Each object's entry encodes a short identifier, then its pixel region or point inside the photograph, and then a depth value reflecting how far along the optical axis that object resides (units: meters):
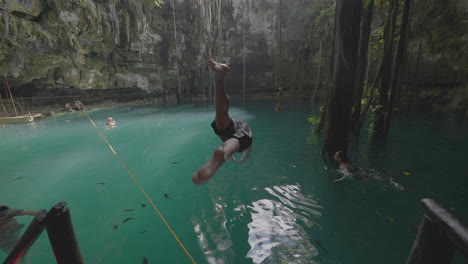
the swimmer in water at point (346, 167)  3.92
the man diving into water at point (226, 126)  1.98
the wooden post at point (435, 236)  0.95
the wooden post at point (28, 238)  1.25
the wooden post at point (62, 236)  1.44
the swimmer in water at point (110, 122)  10.79
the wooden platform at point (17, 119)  12.04
